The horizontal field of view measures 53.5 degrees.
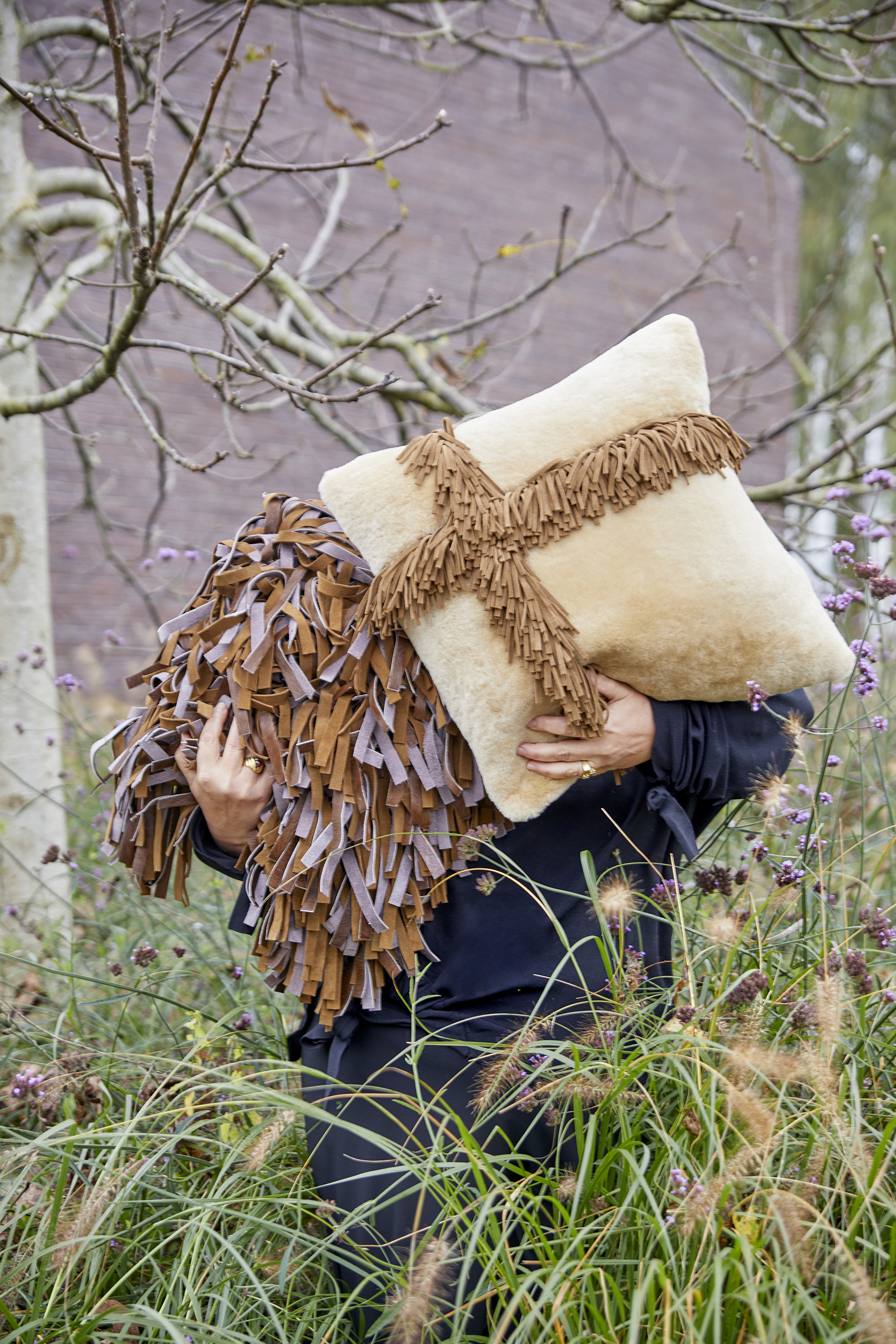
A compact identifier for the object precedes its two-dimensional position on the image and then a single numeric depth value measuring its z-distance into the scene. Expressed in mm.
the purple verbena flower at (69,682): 2271
